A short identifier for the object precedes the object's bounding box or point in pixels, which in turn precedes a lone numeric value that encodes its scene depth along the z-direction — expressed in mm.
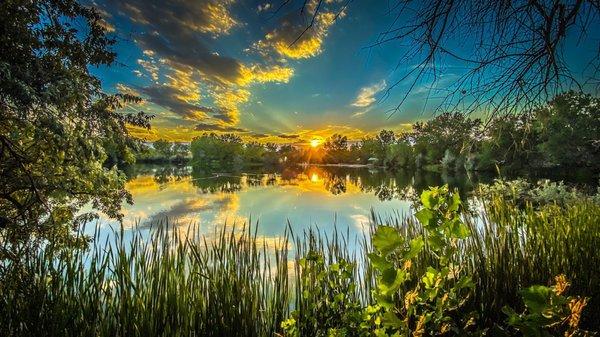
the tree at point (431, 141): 79394
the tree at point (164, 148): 137875
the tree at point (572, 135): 35562
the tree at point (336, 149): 148500
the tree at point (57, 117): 4004
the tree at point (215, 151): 132000
